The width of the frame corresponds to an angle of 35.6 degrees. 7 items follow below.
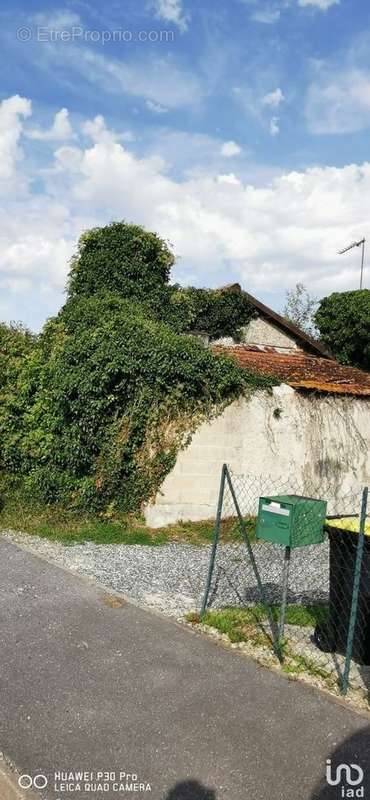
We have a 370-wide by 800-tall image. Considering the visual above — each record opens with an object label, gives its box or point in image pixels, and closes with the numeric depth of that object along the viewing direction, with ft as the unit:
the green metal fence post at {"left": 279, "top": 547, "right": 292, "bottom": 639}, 15.83
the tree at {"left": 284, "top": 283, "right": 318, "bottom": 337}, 144.77
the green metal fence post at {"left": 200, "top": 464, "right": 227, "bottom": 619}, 17.42
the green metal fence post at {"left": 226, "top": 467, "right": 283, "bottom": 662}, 15.72
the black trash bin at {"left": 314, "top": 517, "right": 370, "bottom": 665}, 15.39
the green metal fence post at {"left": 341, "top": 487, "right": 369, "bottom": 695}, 13.78
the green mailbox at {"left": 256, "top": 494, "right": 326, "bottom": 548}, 15.40
